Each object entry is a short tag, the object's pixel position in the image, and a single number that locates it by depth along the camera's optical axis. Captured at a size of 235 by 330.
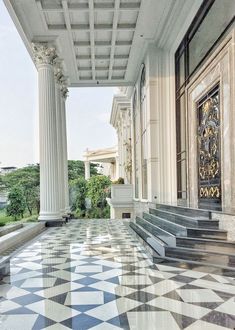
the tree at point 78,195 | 22.53
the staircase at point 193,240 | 4.33
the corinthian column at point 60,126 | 11.77
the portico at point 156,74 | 6.96
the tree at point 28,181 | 18.09
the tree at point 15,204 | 13.86
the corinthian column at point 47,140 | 9.73
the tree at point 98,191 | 22.91
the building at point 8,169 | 23.05
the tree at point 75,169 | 33.28
